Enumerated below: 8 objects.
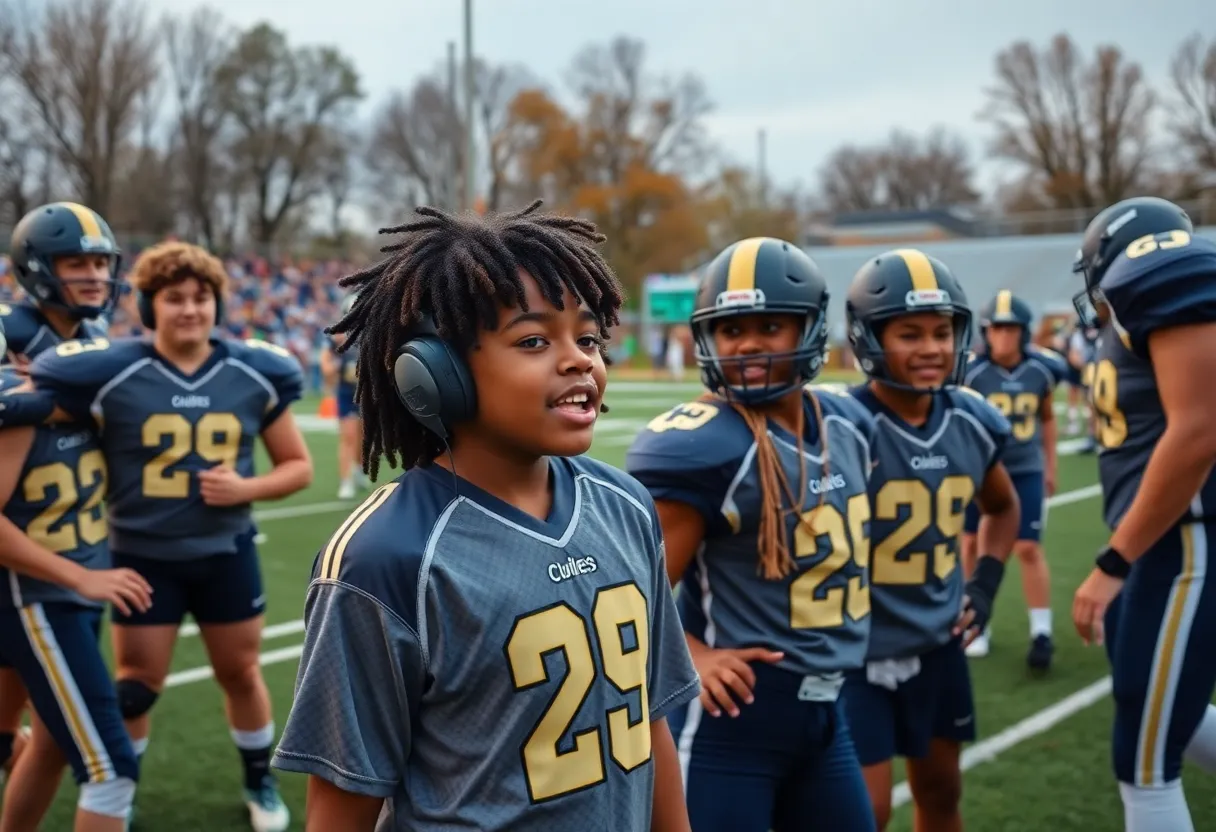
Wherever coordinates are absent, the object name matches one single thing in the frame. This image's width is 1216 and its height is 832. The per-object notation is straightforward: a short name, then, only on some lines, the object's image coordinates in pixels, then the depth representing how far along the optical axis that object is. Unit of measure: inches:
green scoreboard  1443.2
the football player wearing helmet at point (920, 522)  135.0
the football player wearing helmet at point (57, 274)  172.7
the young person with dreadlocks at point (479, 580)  72.4
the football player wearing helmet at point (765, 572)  114.1
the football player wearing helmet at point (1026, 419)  260.5
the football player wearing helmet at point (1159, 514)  122.0
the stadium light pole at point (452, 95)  1049.1
